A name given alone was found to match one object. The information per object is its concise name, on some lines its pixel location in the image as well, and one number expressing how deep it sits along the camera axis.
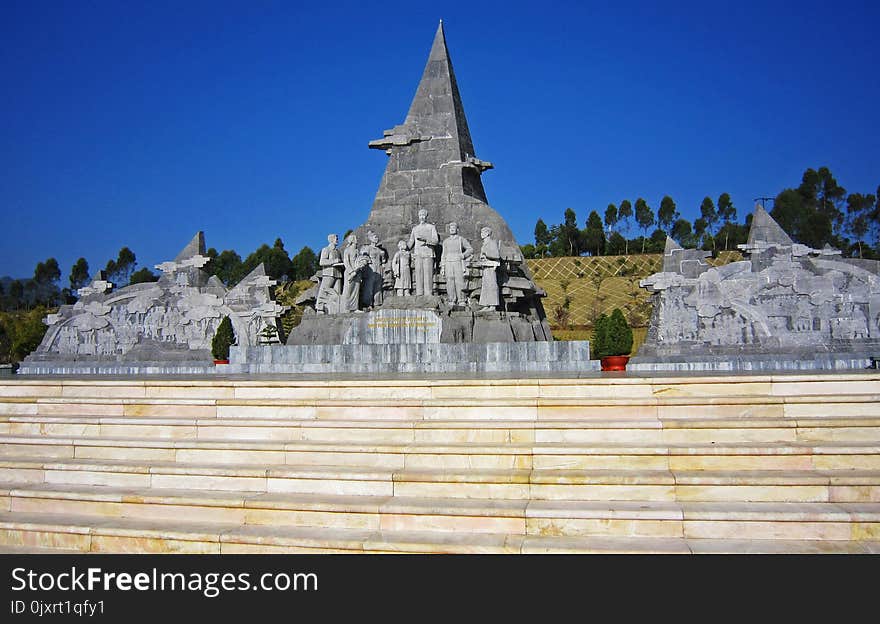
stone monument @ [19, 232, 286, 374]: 22.73
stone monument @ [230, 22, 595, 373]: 13.27
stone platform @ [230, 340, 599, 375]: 12.70
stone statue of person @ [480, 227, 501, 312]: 14.71
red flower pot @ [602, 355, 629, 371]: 15.48
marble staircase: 5.65
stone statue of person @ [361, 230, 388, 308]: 15.94
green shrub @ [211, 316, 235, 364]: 21.55
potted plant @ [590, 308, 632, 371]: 22.92
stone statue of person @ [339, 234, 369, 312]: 15.32
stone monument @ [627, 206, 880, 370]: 19.83
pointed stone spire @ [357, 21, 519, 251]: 16.72
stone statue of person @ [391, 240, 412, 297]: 15.55
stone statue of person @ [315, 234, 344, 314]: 15.51
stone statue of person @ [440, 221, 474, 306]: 15.17
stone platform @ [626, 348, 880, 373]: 16.78
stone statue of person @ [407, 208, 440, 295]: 15.46
